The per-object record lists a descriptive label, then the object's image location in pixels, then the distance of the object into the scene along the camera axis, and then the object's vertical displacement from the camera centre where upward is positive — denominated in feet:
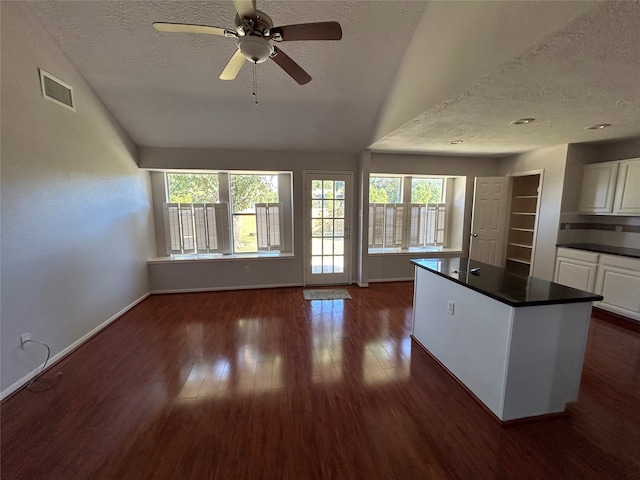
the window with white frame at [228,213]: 14.46 -0.22
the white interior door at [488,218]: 15.16 -0.56
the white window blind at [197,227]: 14.39 -1.02
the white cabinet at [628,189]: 10.78 +0.85
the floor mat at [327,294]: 13.30 -4.54
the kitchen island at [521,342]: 5.40 -2.97
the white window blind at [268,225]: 15.10 -0.95
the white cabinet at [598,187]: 11.62 +1.00
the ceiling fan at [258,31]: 4.87 +3.57
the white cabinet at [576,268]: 11.37 -2.75
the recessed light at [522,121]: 8.75 +3.03
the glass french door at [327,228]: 14.67 -1.11
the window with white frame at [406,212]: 16.07 -0.21
